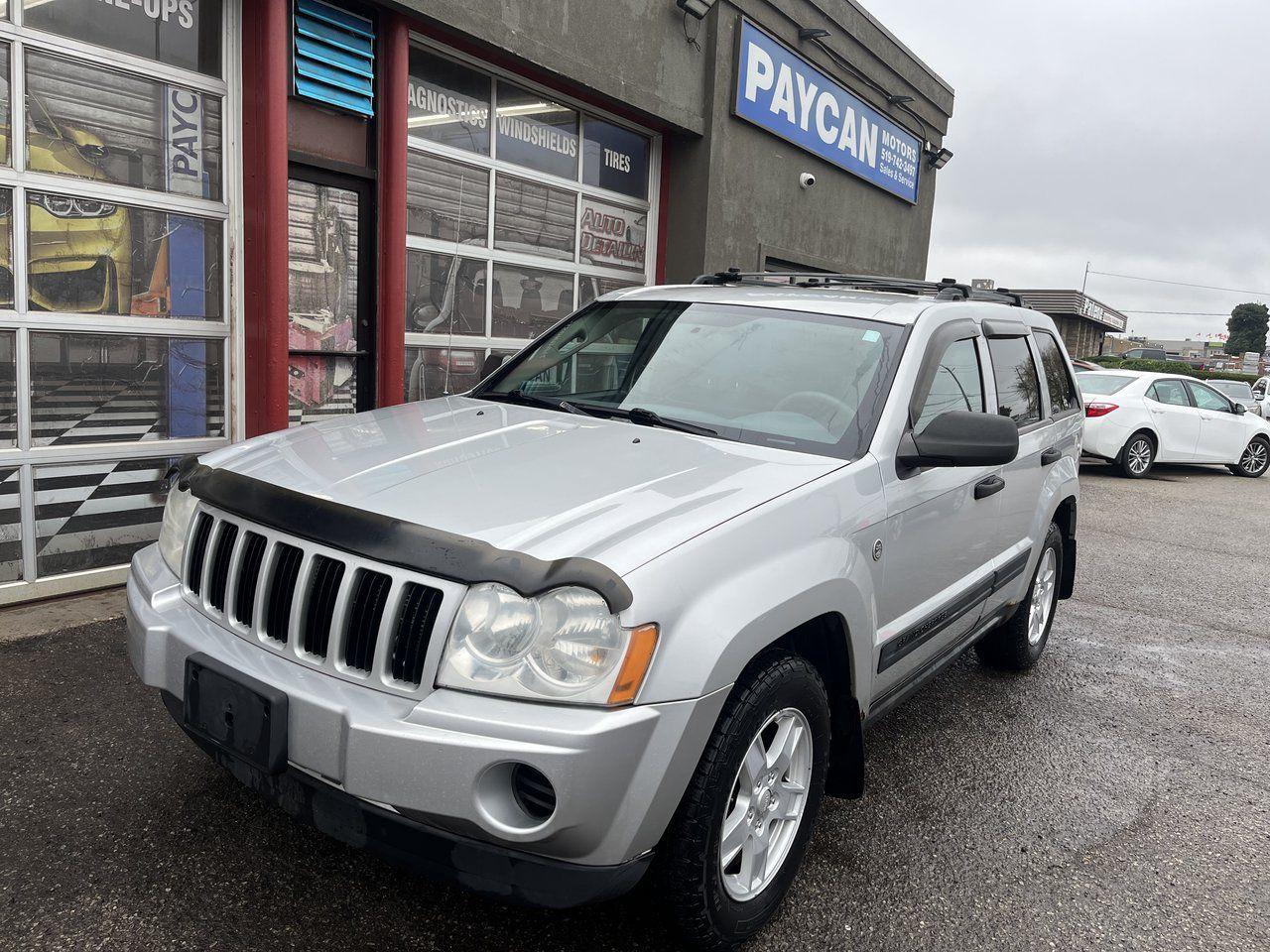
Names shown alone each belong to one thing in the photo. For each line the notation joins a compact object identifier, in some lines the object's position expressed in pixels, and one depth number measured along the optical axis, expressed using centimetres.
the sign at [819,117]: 932
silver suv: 189
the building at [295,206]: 468
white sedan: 1273
